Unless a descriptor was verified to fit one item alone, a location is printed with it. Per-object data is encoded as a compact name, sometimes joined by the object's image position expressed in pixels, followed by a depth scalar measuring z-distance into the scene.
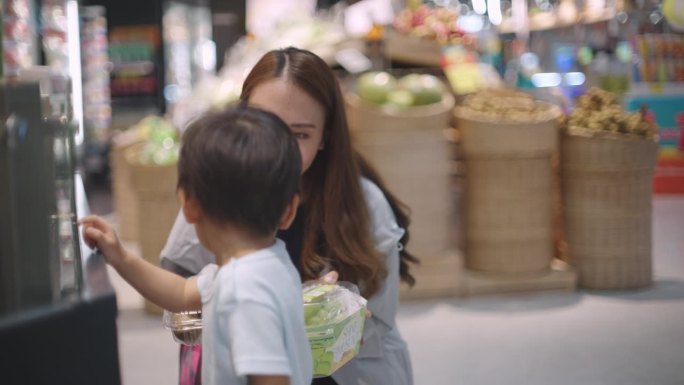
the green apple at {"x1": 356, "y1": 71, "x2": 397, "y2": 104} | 5.36
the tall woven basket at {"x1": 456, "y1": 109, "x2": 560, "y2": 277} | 5.20
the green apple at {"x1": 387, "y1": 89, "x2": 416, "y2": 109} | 5.33
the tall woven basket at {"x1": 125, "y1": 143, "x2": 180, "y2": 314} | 5.07
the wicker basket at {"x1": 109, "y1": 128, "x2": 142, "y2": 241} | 7.24
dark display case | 1.05
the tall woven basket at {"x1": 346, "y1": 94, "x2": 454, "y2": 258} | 5.18
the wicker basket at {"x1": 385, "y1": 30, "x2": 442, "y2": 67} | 6.38
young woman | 2.03
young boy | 1.33
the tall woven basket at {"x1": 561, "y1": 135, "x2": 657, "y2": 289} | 5.23
